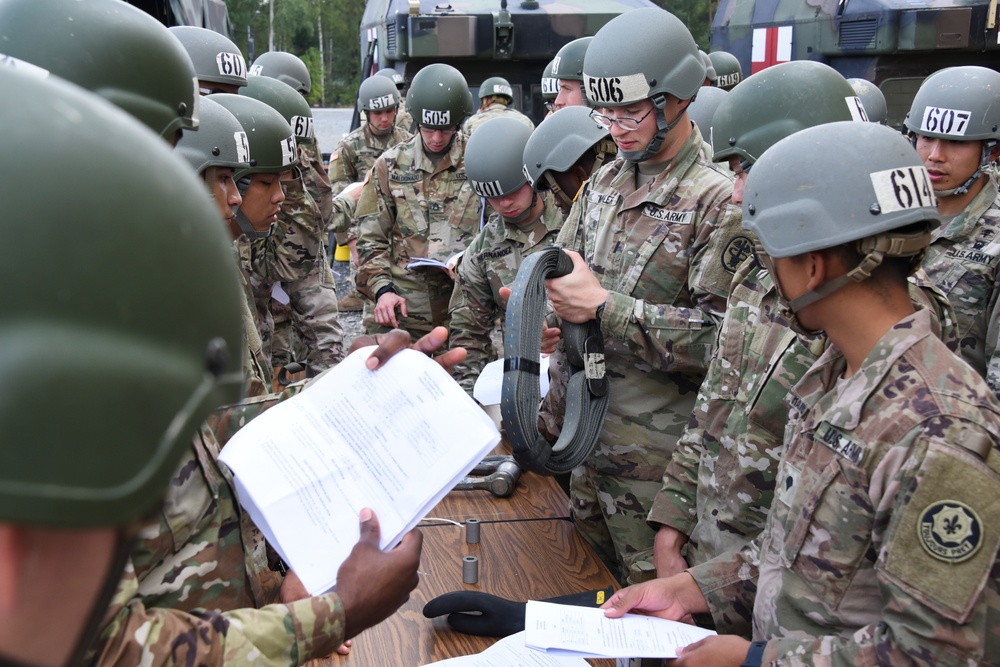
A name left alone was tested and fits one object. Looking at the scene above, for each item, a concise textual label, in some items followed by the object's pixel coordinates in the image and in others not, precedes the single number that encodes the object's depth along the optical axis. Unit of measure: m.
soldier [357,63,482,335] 4.95
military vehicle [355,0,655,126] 8.25
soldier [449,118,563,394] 3.70
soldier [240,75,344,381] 4.68
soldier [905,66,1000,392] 3.26
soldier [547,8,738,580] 2.51
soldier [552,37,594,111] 5.34
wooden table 1.96
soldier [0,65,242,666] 0.56
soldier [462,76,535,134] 7.57
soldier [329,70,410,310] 7.53
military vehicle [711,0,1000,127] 6.74
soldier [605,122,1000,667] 1.26
